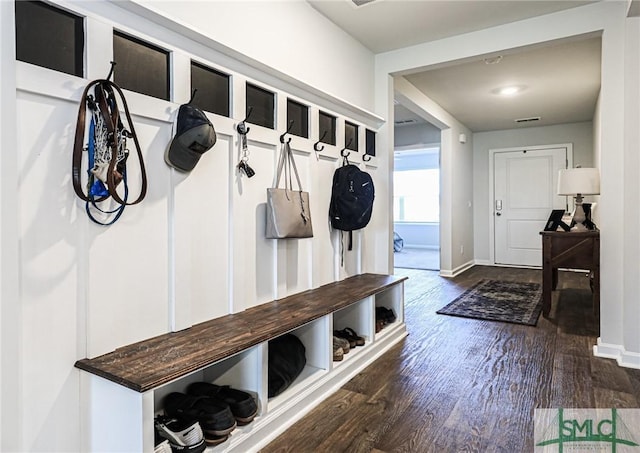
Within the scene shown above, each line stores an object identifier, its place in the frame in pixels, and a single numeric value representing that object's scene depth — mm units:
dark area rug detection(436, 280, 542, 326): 3613
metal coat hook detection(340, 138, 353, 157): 2898
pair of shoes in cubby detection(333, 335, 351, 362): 2289
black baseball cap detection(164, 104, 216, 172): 1619
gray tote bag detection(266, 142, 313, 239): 2162
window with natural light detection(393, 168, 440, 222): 10062
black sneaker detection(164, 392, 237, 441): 1490
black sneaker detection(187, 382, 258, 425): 1603
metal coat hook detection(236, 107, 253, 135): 2004
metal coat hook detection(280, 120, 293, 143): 2311
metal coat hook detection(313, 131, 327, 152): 2602
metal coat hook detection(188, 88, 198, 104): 1750
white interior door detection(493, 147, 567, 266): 6387
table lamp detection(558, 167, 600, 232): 3221
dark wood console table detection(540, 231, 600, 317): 3238
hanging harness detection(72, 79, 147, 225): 1359
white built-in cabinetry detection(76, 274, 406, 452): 1266
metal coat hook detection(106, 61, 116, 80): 1430
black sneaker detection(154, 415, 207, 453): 1403
